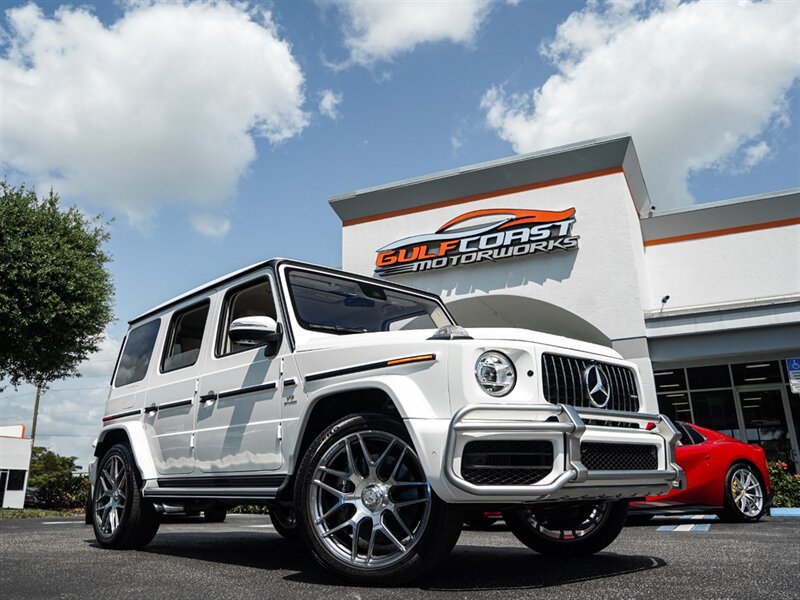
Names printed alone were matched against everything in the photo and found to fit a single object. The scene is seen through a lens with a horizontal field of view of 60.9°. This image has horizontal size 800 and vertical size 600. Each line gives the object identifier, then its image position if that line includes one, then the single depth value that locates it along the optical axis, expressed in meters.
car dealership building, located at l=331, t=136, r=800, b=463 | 15.98
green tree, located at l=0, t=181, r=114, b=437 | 16.53
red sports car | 7.89
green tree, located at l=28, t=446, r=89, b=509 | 21.00
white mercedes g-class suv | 3.27
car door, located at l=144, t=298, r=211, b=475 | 5.19
